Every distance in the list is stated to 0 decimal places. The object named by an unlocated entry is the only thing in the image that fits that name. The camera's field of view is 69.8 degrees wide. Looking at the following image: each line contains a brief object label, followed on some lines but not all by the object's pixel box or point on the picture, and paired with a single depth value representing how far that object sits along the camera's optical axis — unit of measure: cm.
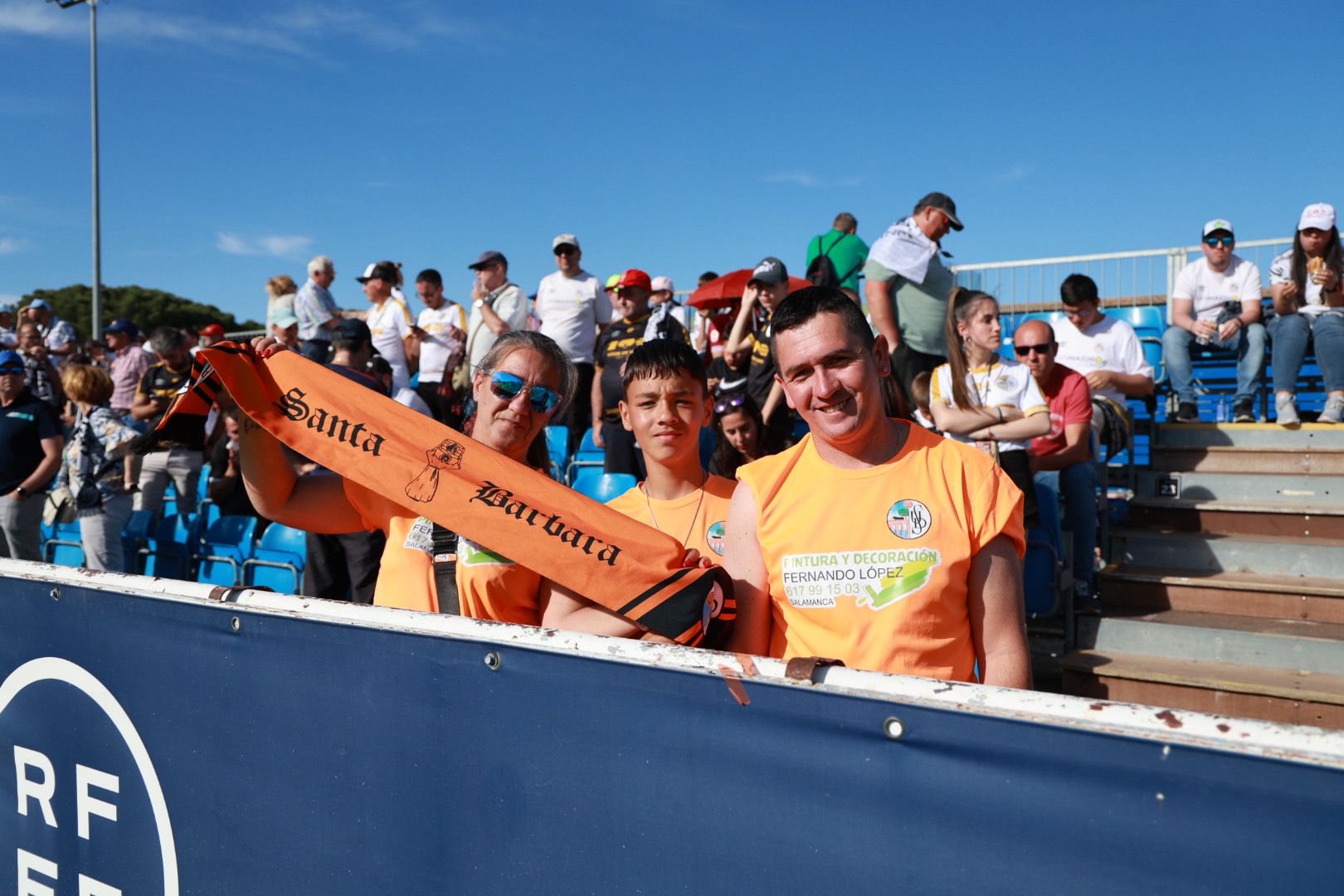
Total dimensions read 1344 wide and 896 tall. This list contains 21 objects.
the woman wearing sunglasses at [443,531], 223
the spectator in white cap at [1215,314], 784
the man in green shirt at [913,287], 623
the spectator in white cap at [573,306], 870
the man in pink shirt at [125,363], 1084
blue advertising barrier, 118
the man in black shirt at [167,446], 849
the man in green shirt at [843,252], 738
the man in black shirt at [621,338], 708
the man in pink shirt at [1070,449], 587
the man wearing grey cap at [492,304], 853
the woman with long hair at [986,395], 528
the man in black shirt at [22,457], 745
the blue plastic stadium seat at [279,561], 698
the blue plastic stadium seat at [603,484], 591
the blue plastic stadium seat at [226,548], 745
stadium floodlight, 1871
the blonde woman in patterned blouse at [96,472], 714
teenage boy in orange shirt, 279
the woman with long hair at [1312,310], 703
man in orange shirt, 189
